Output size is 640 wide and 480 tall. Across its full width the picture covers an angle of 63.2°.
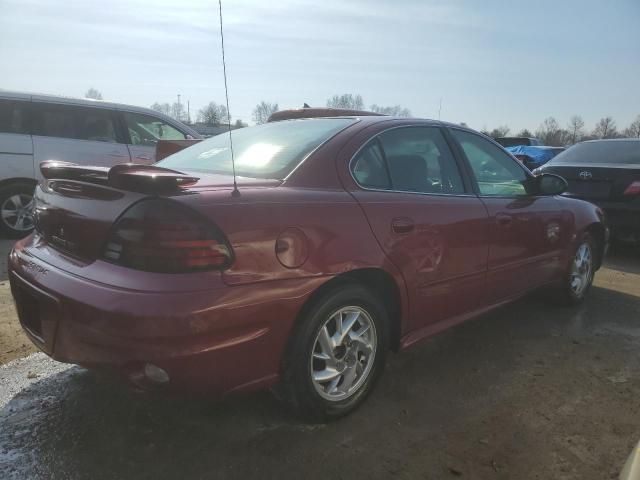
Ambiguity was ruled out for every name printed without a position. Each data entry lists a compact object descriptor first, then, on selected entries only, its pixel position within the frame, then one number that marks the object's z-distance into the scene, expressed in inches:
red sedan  76.7
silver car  250.2
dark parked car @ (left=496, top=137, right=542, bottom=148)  749.3
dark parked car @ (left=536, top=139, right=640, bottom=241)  236.7
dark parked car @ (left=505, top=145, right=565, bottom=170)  569.9
